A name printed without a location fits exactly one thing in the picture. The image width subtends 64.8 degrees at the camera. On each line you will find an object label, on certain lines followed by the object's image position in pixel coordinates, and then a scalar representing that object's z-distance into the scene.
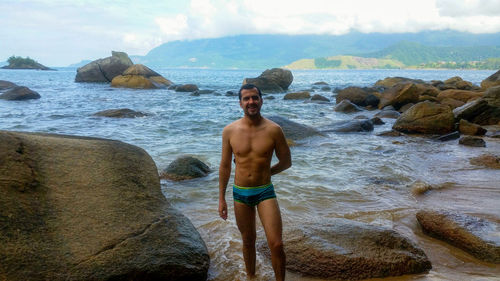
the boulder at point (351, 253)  4.25
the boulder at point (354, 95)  23.86
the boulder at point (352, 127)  14.87
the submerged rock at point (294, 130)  12.97
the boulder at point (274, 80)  35.95
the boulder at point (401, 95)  20.19
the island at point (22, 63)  120.88
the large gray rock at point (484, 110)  15.36
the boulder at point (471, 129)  13.77
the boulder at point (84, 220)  3.47
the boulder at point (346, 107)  21.61
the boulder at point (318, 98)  27.69
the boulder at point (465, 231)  4.57
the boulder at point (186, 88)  36.19
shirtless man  3.77
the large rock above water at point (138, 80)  37.67
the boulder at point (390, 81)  38.09
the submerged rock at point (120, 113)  18.17
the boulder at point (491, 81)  24.92
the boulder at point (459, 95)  20.14
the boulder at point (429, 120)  14.02
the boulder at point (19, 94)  25.08
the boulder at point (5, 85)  32.73
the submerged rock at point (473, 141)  11.82
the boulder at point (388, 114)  19.04
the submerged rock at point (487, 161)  9.27
